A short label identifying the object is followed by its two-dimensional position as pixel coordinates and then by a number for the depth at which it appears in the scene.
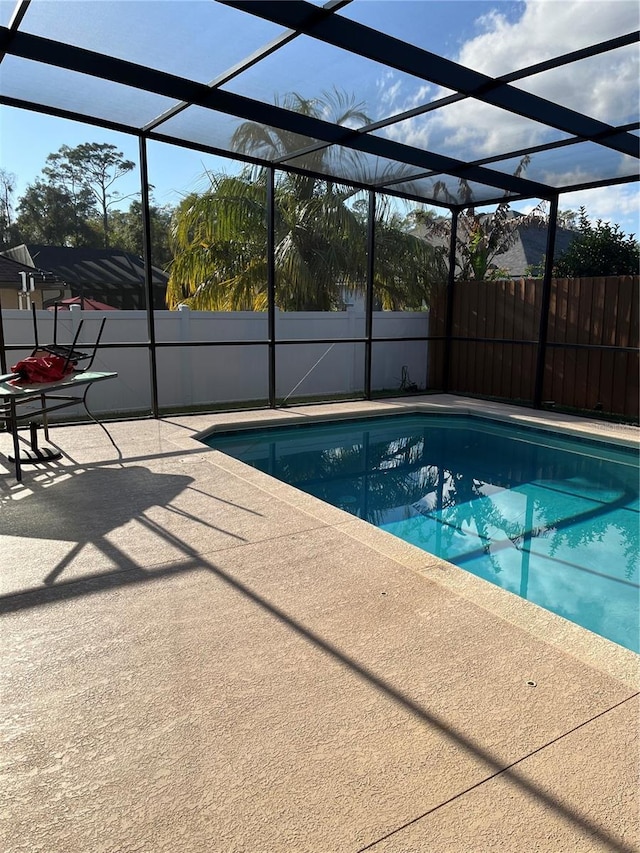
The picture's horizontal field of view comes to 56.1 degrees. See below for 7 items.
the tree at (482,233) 12.49
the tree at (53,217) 22.02
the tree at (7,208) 21.27
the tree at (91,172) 22.86
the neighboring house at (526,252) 17.19
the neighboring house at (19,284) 6.14
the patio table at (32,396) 4.26
